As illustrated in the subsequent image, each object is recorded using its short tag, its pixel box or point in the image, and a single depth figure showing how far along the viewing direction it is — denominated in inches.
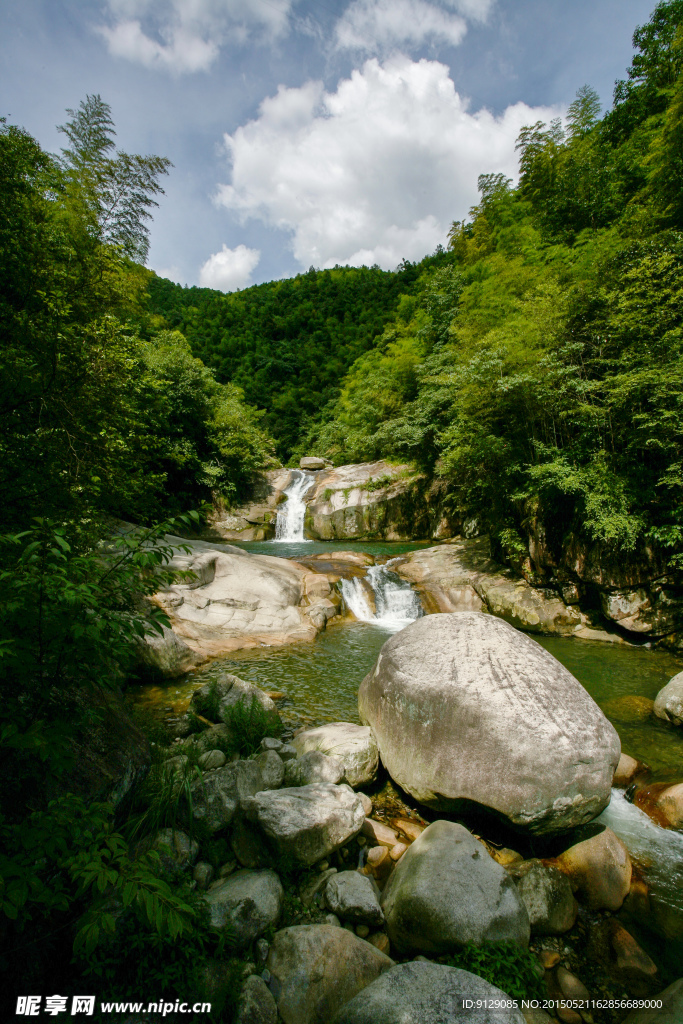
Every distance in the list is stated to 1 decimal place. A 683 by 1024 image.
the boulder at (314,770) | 150.1
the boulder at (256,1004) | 85.5
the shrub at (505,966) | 97.6
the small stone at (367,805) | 154.0
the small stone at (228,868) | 116.1
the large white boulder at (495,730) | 135.4
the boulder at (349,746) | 163.8
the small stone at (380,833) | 143.1
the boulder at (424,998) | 80.7
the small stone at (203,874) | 111.1
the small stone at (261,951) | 98.0
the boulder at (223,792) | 123.3
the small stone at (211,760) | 151.3
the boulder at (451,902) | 105.0
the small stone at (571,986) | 103.3
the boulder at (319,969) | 90.5
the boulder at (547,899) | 119.1
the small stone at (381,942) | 109.1
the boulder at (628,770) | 178.2
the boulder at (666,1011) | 92.0
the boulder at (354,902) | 111.0
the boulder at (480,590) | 377.7
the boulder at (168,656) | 254.1
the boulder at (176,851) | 107.2
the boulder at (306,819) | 119.3
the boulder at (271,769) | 144.6
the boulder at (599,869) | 129.3
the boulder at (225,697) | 202.4
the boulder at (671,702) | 222.1
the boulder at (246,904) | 100.0
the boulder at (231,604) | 330.0
